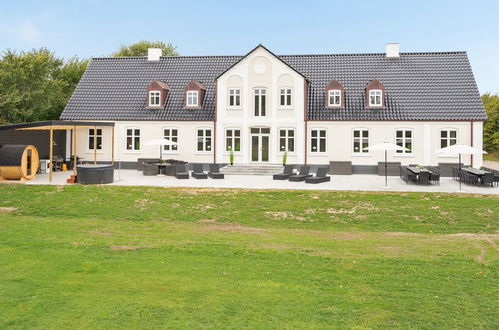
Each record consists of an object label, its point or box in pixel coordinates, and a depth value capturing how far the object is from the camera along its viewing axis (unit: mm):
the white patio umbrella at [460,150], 21781
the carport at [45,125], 23672
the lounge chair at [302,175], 24703
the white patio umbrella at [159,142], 27859
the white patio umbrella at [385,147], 23041
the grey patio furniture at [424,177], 22859
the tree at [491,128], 51406
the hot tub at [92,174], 22766
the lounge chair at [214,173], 25844
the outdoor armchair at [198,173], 25844
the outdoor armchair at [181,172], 25672
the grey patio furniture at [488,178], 22297
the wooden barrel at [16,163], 23969
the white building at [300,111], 30031
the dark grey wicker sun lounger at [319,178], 23625
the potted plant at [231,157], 30812
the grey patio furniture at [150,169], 27781
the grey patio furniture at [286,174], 25578
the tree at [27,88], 36438
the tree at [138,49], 58344
